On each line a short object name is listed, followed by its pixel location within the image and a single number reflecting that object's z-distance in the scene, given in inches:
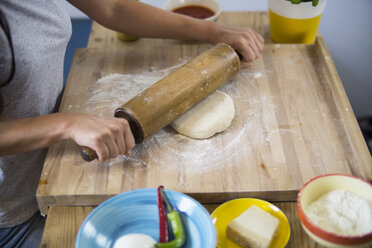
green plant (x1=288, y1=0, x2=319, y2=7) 56.1
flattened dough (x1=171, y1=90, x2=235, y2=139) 46.3
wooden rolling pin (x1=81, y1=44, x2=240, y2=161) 44.1
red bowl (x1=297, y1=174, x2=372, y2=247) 31.1
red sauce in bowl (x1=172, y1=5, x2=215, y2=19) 65.2
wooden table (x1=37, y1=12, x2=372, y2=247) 38.7
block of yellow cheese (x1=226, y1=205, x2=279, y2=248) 35.0
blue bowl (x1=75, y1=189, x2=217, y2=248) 33.2
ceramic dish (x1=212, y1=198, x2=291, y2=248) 36.2
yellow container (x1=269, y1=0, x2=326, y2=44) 58.5
